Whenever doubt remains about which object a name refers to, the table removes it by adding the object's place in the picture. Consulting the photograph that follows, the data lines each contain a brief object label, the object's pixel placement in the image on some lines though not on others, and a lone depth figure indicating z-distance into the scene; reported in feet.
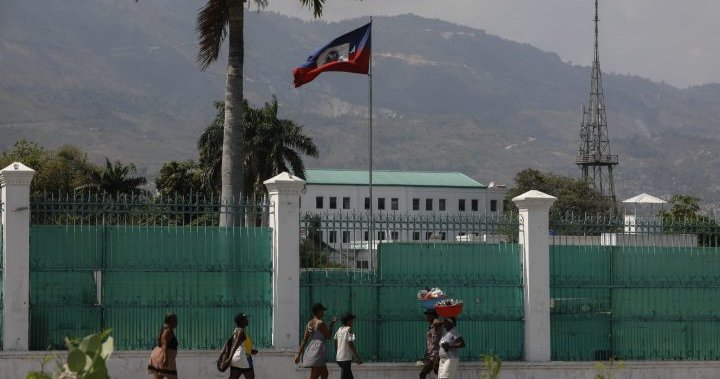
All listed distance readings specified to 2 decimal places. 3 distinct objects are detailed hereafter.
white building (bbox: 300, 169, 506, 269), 536.01
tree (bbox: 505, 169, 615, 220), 420.77
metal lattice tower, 518.78
